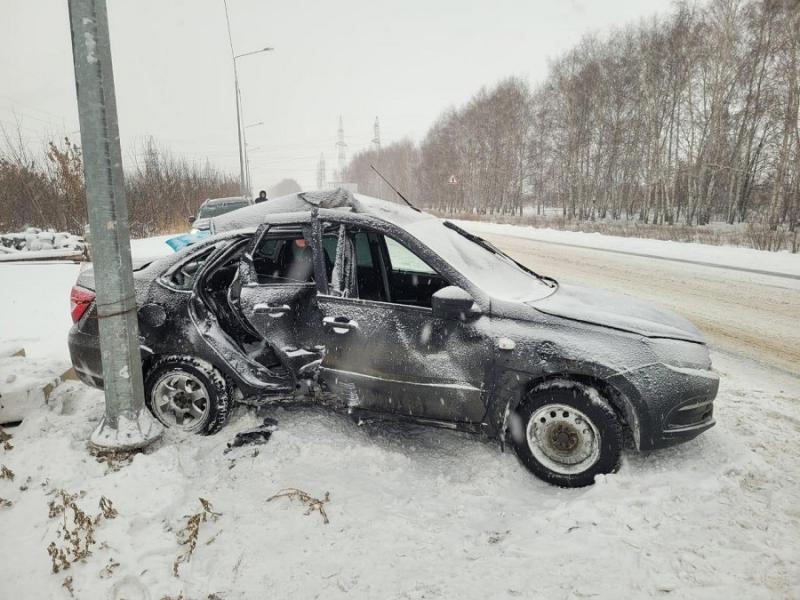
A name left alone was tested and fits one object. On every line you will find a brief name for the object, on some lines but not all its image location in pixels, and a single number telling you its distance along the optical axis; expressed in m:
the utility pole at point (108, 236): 2.88
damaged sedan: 2.97
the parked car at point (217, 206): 16.84
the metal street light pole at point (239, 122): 29.11
